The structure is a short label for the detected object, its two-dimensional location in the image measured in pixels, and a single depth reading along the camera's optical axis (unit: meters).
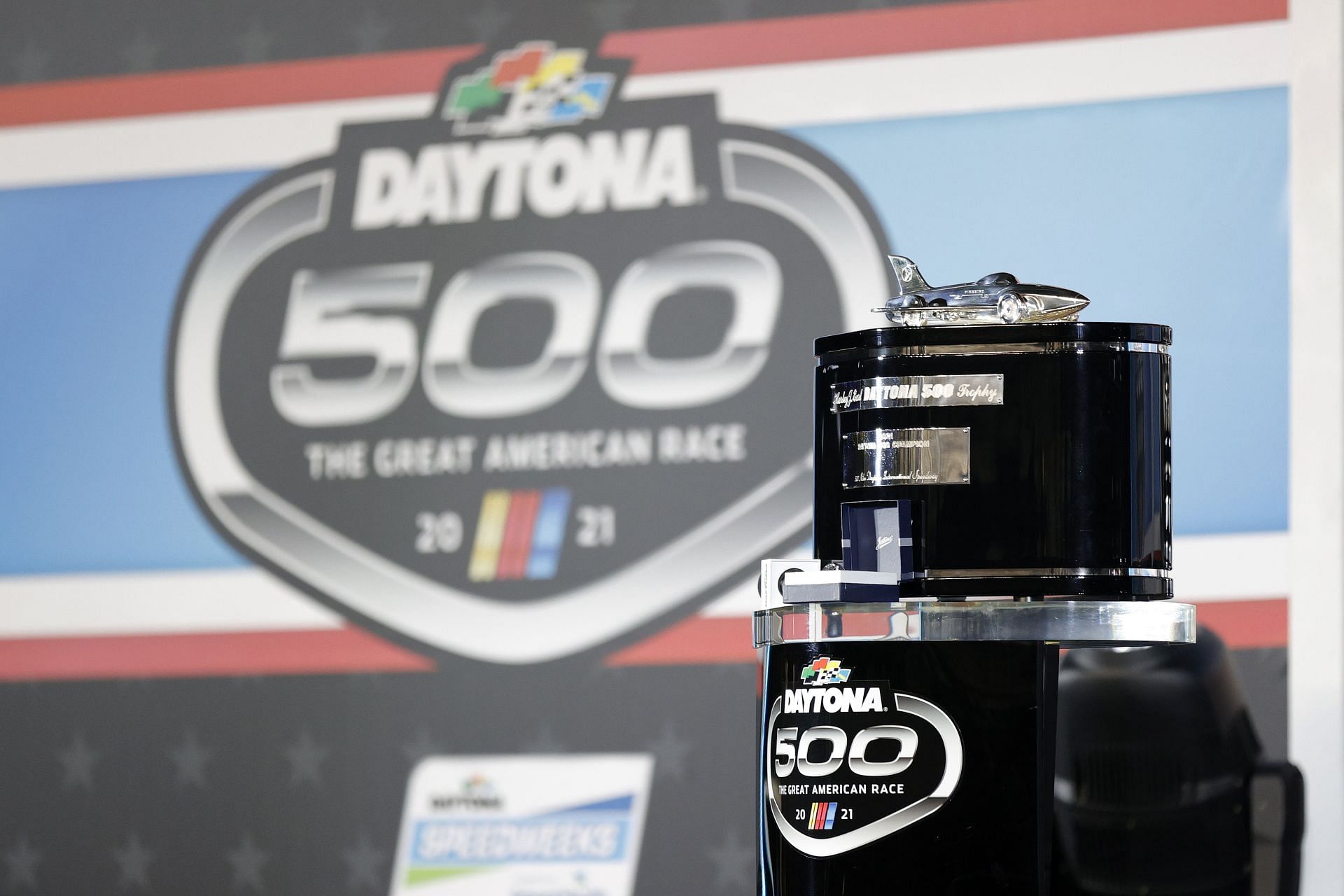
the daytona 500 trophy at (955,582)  10.27
